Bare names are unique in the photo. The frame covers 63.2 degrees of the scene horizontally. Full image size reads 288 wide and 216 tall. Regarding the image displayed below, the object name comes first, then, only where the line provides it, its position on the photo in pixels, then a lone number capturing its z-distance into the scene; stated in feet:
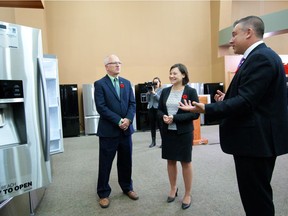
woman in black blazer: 7.41
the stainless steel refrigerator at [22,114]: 4.62
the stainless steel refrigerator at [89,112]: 22.49
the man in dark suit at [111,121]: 7.70
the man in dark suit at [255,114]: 4.25
